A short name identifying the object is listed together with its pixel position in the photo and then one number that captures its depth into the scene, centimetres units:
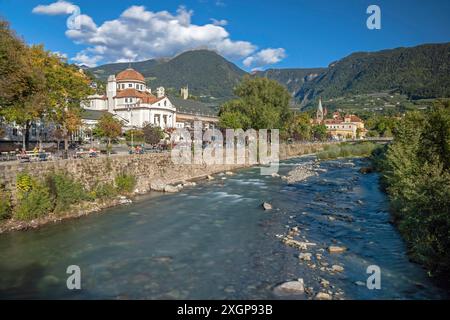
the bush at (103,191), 2764
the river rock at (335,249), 1720
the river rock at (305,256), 1606
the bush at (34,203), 2114
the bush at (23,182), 2208
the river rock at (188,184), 3818
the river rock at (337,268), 1480
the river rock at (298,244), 1783
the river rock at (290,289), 1286
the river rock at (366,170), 4991
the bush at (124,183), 3128
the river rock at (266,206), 2707
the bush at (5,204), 2036
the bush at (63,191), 2359
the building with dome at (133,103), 7981
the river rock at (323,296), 1229
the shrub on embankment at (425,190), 1390
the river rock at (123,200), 2846
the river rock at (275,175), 4538
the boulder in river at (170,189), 3425
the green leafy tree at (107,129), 4775
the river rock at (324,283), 1334
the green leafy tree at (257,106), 6957
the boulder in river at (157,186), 3469
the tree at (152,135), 5556
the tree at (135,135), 5996
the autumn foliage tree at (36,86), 2494
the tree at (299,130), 10246
